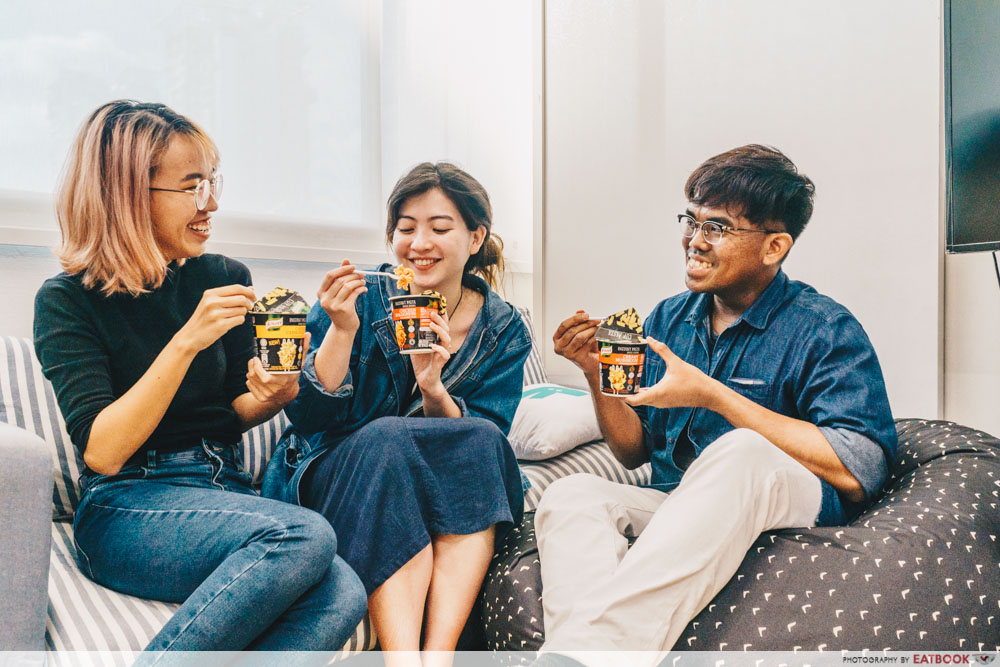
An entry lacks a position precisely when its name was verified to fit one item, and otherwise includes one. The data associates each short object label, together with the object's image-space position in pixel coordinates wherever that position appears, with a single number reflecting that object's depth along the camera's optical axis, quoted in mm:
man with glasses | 1142
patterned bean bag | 1121
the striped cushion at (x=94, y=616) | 1066
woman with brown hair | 1324
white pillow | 1991
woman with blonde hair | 1117
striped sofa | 1063
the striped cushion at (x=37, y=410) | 1461
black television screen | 1556
